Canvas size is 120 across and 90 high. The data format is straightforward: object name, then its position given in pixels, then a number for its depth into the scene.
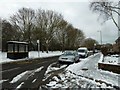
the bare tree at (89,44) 82.55
